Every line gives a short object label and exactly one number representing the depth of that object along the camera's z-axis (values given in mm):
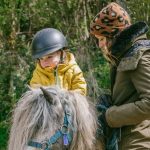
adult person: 2877
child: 3689
